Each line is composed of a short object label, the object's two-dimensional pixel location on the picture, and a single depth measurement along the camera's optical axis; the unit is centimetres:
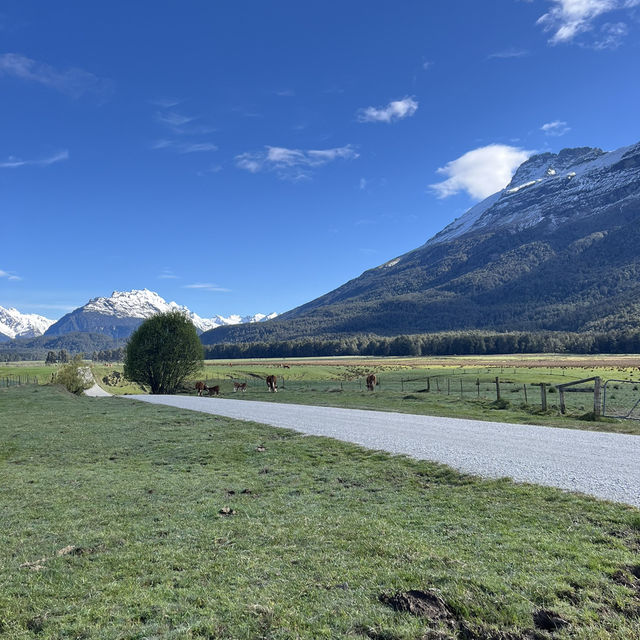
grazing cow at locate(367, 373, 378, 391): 5012
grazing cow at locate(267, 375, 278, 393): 5200
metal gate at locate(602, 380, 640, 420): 2592
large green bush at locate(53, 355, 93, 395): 5702
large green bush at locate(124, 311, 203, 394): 6078
